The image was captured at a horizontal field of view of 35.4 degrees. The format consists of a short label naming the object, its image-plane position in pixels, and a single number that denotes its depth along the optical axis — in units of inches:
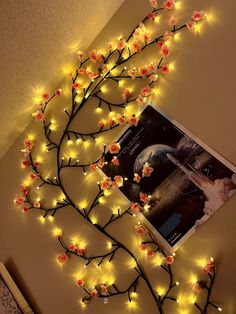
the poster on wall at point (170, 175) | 64.3
